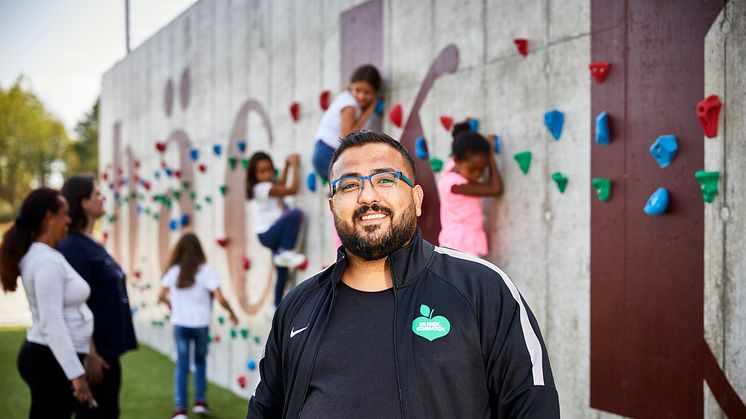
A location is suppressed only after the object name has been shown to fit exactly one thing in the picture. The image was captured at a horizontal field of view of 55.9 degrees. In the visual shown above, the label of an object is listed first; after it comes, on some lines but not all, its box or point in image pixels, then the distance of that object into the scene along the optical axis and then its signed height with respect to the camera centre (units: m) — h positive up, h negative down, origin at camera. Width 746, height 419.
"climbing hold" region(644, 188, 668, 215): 3.38 +0.00
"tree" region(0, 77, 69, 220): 38.94 +3.56
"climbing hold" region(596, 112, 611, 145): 3.68 +0.39
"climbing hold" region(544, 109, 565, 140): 3.96 +0.47
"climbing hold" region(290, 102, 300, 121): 6.59 +0.89
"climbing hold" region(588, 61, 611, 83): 3.69 +0.71
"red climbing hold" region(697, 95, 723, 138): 3.15 +0.41
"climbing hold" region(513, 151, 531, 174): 4.15 +0.27
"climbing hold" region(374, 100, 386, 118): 5.49 +0.76
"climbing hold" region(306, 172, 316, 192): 6.29 +0.22
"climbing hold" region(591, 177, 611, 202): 3.70 +0.09
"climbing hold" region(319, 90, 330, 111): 6.11 +0.92
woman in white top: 3.82 -0.54
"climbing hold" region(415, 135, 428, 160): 5.02 +0.41
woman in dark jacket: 4.23 -0.50
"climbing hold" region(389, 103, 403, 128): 5.26 +0.67
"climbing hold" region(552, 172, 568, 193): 3.93 +0.14
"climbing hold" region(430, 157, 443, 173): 4.80 +0.28
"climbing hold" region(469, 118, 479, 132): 4.54 +0.52
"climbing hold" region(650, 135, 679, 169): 3.36 +0.26
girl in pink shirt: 4.25 +0.08
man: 2.12 -0.39
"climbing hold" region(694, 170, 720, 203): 3.16 +0.09
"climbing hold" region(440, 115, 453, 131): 4.74 +0.56
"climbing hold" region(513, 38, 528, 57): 4.15 +0.94
